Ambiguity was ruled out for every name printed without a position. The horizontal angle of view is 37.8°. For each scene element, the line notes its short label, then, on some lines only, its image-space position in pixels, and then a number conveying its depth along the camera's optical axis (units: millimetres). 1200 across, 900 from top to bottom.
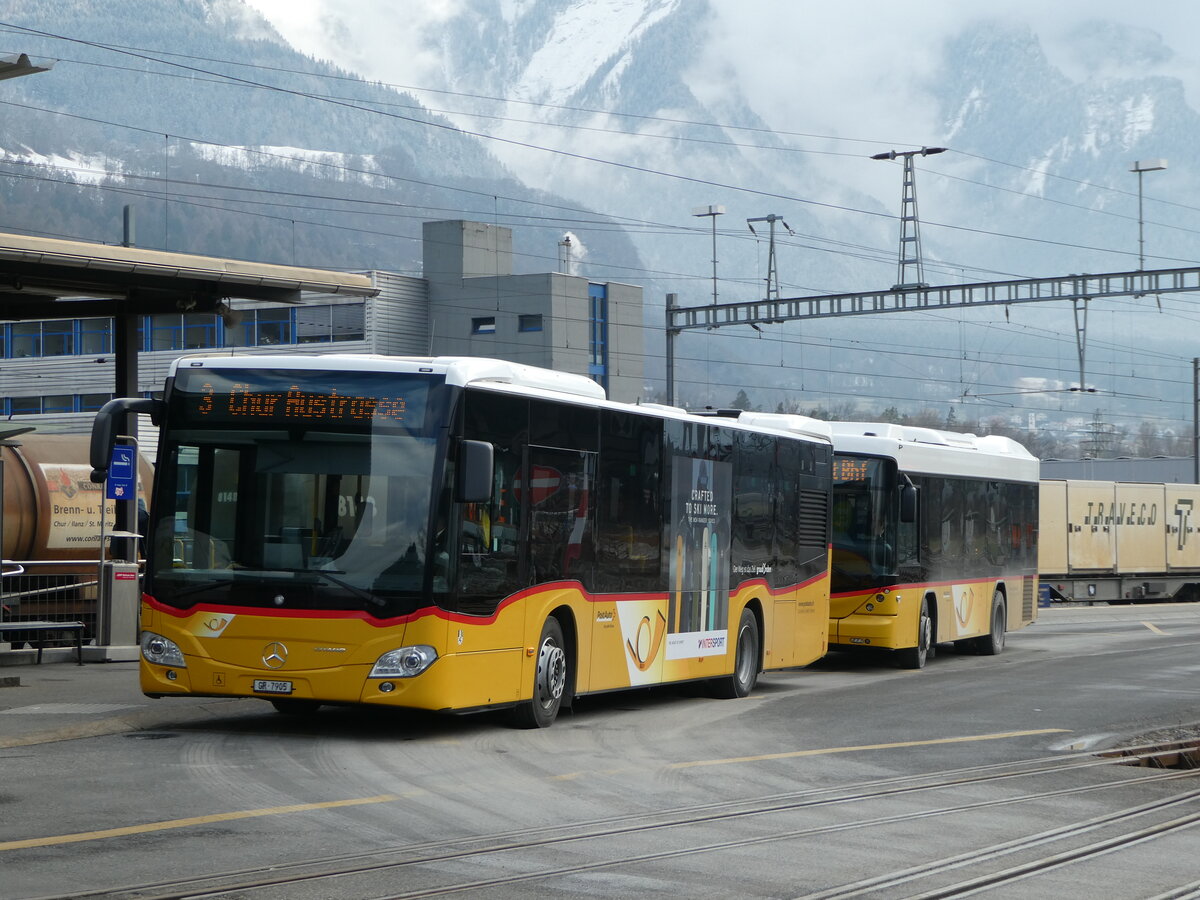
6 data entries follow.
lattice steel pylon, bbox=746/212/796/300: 45950
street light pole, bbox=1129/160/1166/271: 43062
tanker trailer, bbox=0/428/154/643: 23062
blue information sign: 19891
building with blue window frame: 84000
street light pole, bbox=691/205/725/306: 47875
